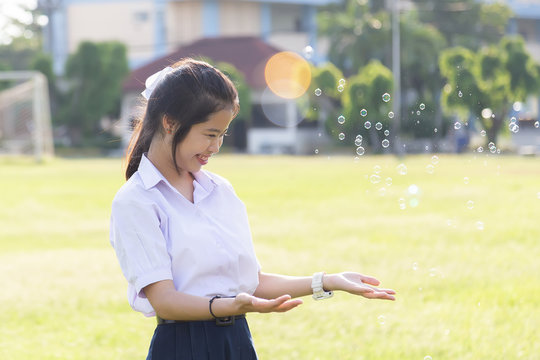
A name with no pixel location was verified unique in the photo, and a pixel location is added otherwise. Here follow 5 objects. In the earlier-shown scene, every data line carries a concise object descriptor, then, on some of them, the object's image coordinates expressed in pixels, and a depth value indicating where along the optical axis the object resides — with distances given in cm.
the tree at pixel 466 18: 4162
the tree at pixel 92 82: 3588
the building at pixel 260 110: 3581
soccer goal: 2873
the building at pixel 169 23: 4281
